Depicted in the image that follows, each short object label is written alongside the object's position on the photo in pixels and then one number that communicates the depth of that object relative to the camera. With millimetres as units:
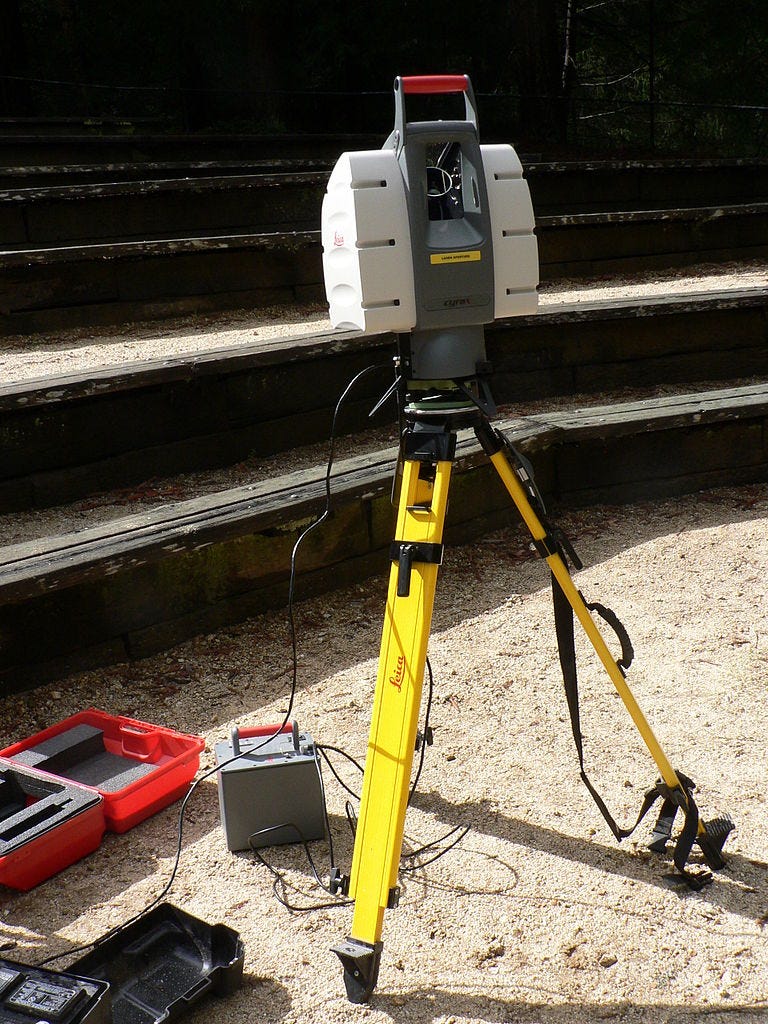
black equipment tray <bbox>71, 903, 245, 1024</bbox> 1490
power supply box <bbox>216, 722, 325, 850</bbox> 1862
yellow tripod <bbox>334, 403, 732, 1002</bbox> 1444
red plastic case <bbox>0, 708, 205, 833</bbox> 1960
